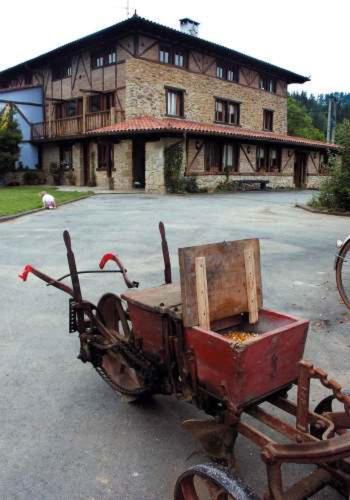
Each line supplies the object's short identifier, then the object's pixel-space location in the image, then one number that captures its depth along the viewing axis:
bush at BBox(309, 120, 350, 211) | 15.42
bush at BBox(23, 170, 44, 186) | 30.53
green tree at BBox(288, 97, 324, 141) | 59.77
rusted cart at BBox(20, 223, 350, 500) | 1.99
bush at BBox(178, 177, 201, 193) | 24.08
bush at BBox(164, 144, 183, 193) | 23.91
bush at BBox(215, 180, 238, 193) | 26.81
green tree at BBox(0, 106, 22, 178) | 27.81
